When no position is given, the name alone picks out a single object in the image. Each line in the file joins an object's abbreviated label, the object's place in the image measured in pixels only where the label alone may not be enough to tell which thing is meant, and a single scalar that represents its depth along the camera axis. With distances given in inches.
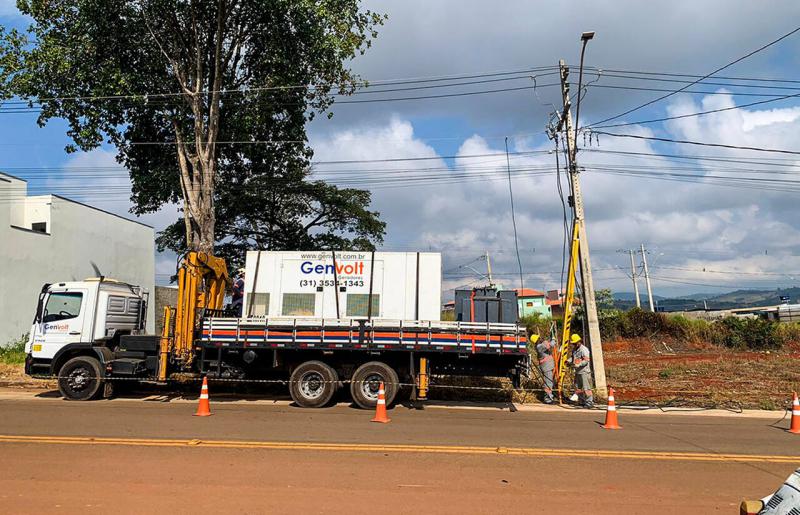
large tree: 728.3
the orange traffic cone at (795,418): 412.2
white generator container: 532.1
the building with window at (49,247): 936.9
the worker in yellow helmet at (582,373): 526.9
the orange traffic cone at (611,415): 411.2
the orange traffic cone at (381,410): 412.1
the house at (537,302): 3174.2
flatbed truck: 475.5
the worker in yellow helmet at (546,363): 548.7
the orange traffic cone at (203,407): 425.1
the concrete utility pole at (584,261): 568.1
